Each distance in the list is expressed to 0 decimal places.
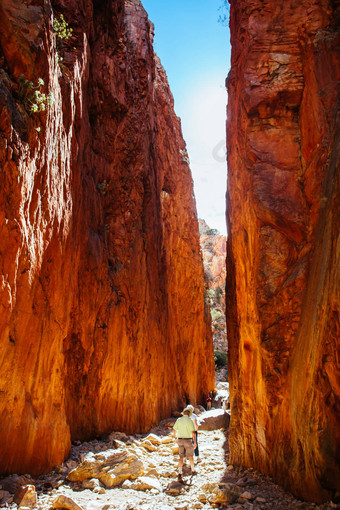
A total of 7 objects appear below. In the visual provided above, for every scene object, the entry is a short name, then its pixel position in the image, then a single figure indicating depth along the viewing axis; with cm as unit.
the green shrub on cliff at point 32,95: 763
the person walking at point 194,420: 881
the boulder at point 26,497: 623
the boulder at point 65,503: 611
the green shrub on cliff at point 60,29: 1025
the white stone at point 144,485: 767
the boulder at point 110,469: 799
